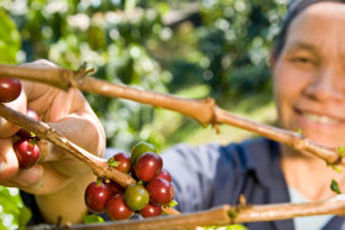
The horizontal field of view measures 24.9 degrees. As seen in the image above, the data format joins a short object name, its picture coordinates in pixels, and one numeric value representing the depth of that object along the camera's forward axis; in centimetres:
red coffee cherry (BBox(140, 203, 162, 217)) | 44
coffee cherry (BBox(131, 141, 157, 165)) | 45
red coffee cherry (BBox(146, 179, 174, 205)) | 43
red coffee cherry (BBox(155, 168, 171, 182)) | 44
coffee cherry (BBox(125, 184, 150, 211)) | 42
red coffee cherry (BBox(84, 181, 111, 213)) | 44
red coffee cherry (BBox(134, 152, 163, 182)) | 43
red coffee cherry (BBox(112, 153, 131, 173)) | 44
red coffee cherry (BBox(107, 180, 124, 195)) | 44
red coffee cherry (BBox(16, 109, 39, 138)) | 45
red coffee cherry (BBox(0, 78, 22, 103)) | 40
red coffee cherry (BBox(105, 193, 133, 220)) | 43
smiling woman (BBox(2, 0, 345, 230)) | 95
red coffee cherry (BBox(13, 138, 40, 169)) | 44
